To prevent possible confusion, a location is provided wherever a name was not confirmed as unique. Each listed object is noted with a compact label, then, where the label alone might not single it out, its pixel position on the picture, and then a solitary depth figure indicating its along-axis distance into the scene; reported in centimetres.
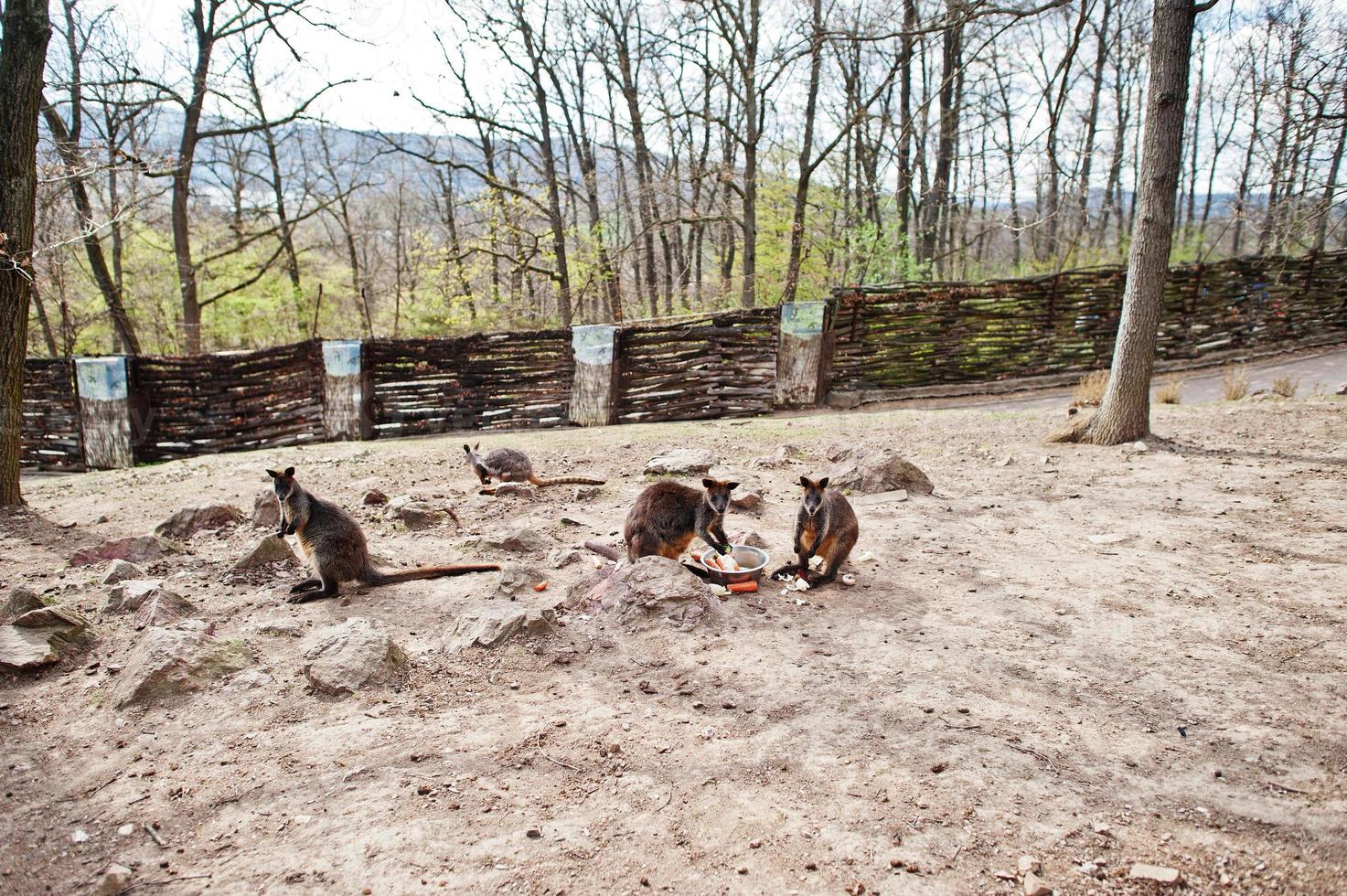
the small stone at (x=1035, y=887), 219
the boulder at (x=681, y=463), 739
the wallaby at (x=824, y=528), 463
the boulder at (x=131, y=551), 537
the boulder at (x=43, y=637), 366
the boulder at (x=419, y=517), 612
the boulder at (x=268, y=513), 619
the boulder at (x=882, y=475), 671
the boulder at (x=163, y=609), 412
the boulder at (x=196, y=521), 605
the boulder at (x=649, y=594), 416
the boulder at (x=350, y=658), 346
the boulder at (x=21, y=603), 413
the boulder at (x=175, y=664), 339
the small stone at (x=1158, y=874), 222
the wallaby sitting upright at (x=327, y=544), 466
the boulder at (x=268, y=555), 512
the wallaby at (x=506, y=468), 750
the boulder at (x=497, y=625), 389
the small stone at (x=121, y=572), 479
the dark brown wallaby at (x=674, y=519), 471
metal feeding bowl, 455
